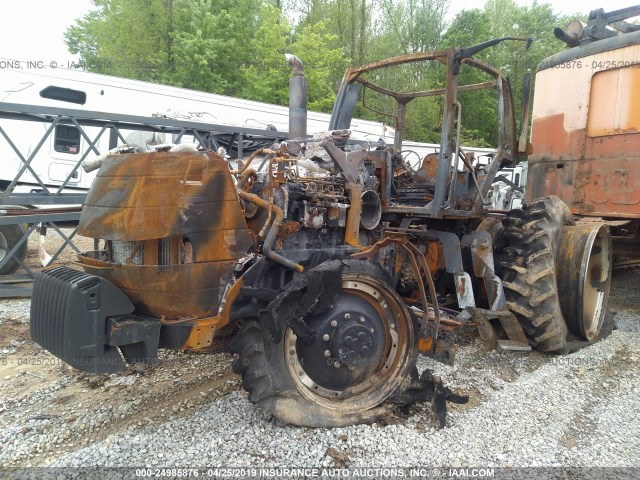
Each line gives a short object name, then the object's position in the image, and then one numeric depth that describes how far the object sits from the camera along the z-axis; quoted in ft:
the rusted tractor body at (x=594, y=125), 20.17
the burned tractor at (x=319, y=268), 8.84
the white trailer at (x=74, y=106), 30.40
